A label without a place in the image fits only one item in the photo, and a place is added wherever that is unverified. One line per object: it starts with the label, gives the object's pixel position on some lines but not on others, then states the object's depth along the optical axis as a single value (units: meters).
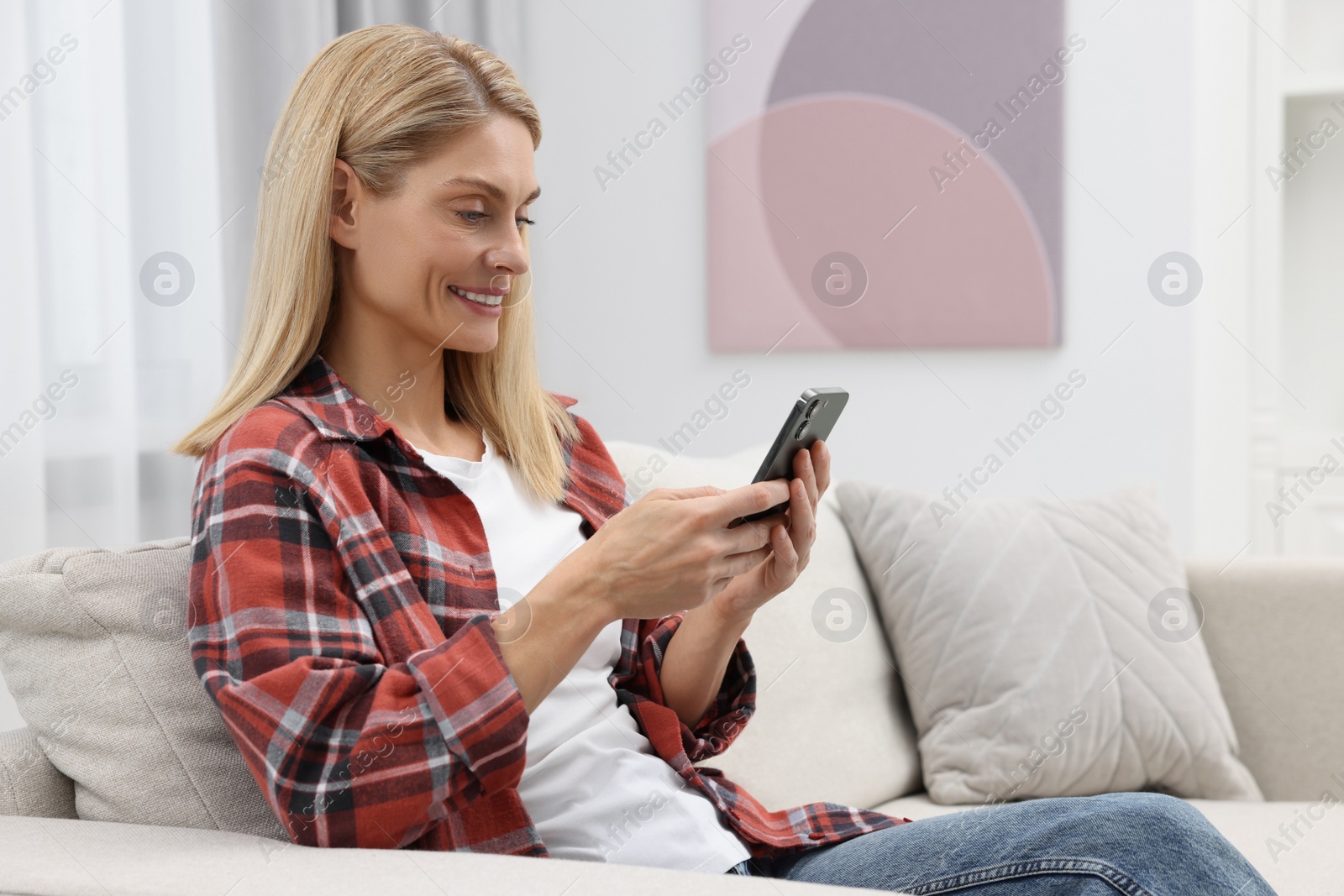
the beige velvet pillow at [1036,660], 3.87
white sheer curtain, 3.87
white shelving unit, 5.14
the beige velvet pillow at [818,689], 3.80
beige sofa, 3.23
